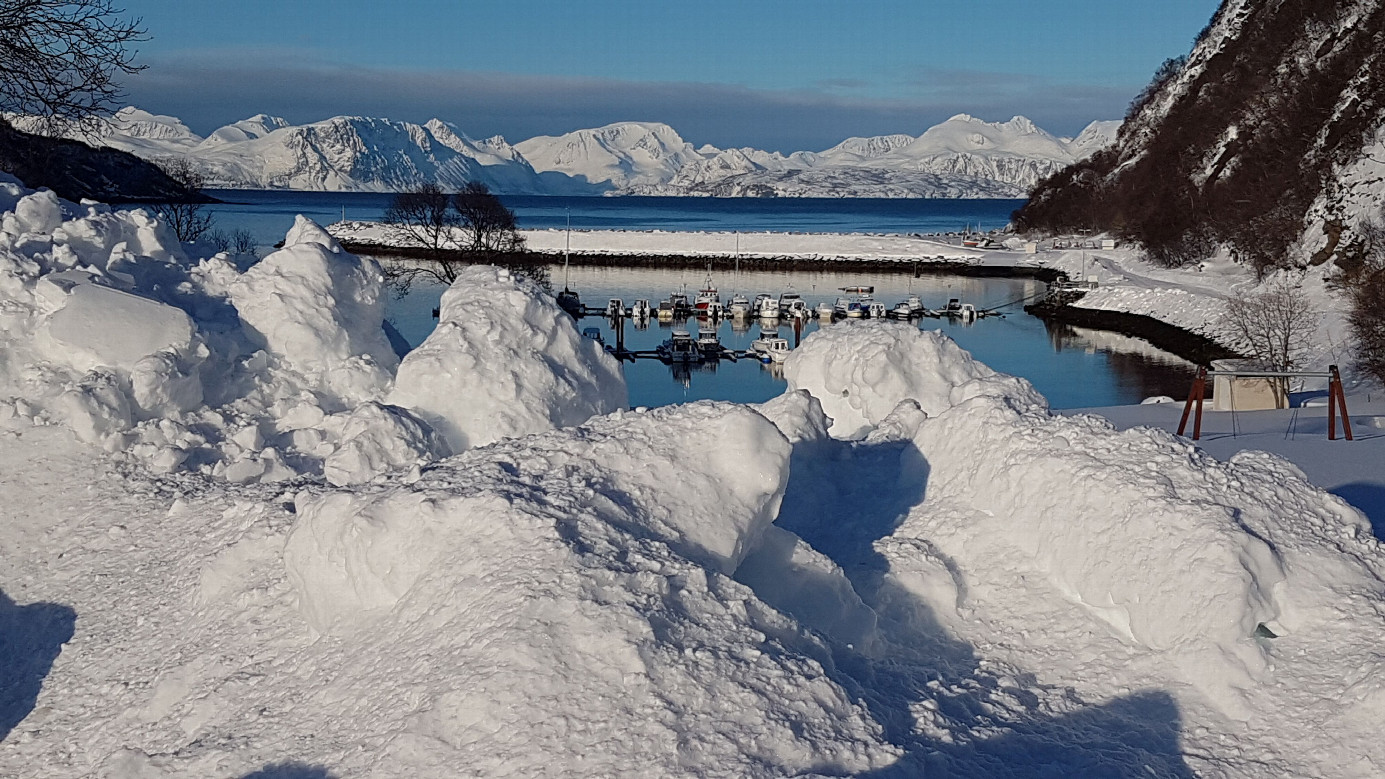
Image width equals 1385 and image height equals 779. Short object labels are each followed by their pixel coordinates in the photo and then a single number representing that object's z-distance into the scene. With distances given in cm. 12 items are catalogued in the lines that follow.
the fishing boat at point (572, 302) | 6322
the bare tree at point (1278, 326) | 3042
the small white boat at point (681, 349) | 5116
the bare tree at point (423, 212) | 6609
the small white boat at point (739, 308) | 6506
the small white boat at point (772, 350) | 5028
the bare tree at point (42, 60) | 1451
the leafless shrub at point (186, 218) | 4969
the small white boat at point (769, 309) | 6412
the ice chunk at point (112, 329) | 1083
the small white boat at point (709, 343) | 5234
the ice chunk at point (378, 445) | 970
